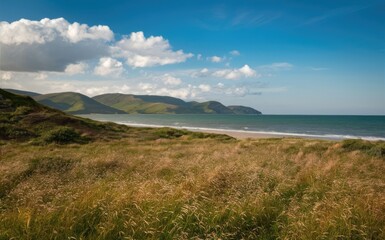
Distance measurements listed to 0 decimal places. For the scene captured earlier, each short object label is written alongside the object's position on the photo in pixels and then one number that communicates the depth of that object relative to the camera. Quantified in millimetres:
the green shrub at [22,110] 38719
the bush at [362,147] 20375
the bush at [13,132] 28850
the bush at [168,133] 43522
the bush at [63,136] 27912
